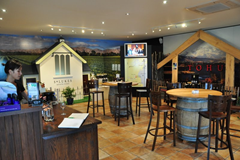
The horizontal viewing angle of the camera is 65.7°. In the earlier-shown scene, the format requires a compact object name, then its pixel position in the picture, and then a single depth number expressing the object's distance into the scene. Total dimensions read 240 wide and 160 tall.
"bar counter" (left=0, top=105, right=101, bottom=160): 1.79
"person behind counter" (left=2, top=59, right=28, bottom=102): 2.60
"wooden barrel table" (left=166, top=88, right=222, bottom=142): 3.80
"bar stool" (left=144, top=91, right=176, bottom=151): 3.64
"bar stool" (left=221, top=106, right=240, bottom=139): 3.93
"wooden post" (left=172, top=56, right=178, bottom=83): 8.99
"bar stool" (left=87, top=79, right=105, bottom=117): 6.25
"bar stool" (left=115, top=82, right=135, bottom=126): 5.38
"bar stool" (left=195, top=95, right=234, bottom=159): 3.17
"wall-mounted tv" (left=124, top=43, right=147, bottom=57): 9.34
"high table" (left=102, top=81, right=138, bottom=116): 5.96
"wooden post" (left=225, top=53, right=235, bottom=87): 7.15
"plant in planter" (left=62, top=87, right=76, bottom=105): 8.13
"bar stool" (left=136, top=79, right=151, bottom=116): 6.42
